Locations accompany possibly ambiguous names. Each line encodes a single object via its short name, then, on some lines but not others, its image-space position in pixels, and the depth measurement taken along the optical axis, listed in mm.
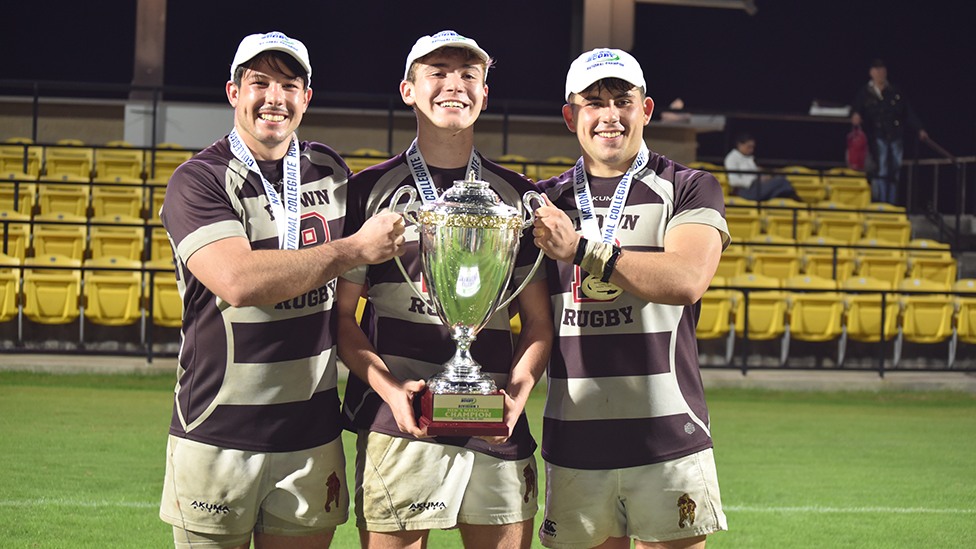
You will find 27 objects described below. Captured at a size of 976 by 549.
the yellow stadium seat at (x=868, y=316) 10977
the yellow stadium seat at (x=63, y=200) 12312
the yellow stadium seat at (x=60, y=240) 11148
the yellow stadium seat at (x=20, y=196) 12172
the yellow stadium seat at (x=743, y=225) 12773
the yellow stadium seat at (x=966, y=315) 11047
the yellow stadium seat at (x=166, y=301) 10094
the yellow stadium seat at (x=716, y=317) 10562
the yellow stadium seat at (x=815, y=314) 10852
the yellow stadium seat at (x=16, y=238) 11078
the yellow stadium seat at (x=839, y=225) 13383
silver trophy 2904
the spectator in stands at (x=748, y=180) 14328
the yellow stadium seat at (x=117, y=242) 11250
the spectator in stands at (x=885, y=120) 14438
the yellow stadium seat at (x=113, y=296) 10180
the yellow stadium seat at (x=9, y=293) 10078
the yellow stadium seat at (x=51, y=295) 10156
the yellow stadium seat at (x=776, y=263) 11836
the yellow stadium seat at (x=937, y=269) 12414
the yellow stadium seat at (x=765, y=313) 10797
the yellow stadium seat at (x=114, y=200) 12367
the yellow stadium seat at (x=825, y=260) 12164
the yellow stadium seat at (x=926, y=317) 11023
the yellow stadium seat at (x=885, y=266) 12336
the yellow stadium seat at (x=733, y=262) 11648
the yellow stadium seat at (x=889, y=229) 13414
